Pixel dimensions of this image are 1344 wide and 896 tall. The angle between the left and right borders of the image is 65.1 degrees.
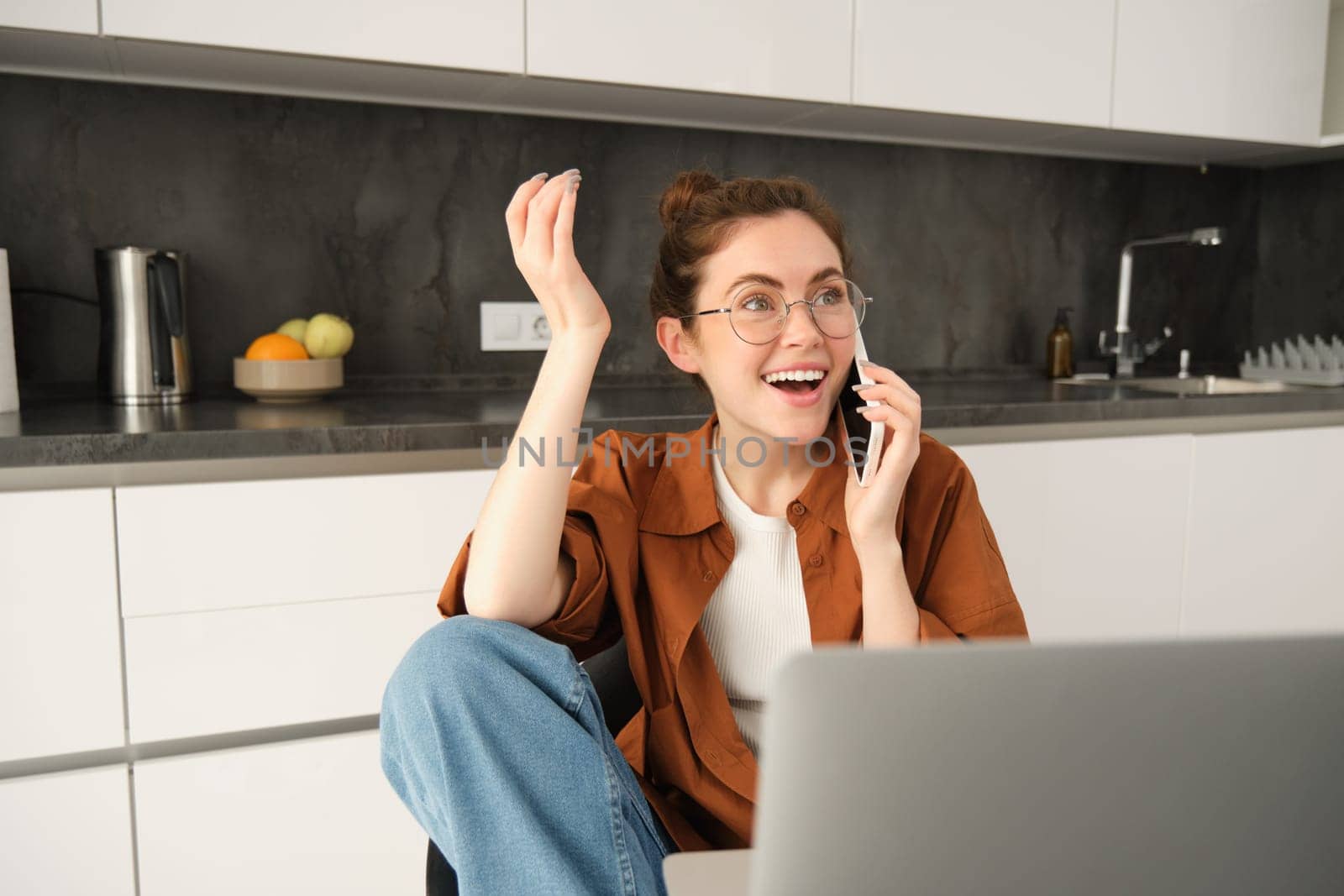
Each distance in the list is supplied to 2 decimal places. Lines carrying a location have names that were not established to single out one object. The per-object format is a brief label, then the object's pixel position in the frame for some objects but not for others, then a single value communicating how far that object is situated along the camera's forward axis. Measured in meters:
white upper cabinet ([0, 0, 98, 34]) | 1.55
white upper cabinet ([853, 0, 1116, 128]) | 2.12
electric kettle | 1.77
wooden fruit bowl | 1.85
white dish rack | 2.60
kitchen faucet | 2.77
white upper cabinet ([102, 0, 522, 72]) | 1.63
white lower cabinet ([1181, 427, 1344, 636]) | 2.24
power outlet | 2.25
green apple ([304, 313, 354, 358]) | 1.96
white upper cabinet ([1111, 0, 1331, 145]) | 2.35
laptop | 0.43
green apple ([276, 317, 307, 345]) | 1.97
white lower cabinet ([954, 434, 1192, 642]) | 2.03
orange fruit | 1.87
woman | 0.88
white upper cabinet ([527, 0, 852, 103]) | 1.87
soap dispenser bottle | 2.68
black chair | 1.13
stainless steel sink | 2.70
